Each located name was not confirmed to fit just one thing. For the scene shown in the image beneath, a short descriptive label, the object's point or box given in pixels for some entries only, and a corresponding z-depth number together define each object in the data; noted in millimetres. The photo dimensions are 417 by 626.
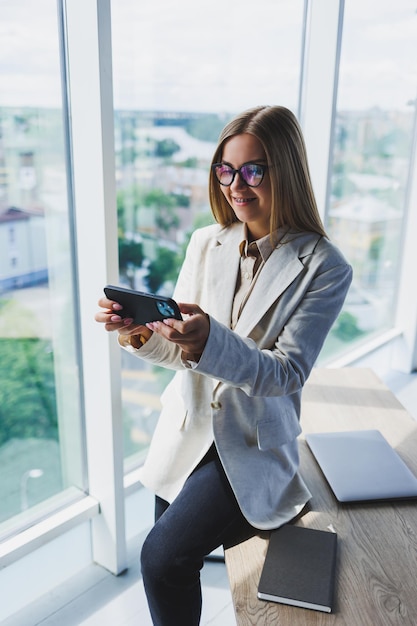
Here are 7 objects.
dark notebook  1321
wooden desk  1293
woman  1419
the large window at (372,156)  3074
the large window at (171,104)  2119
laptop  1716
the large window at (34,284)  1725
